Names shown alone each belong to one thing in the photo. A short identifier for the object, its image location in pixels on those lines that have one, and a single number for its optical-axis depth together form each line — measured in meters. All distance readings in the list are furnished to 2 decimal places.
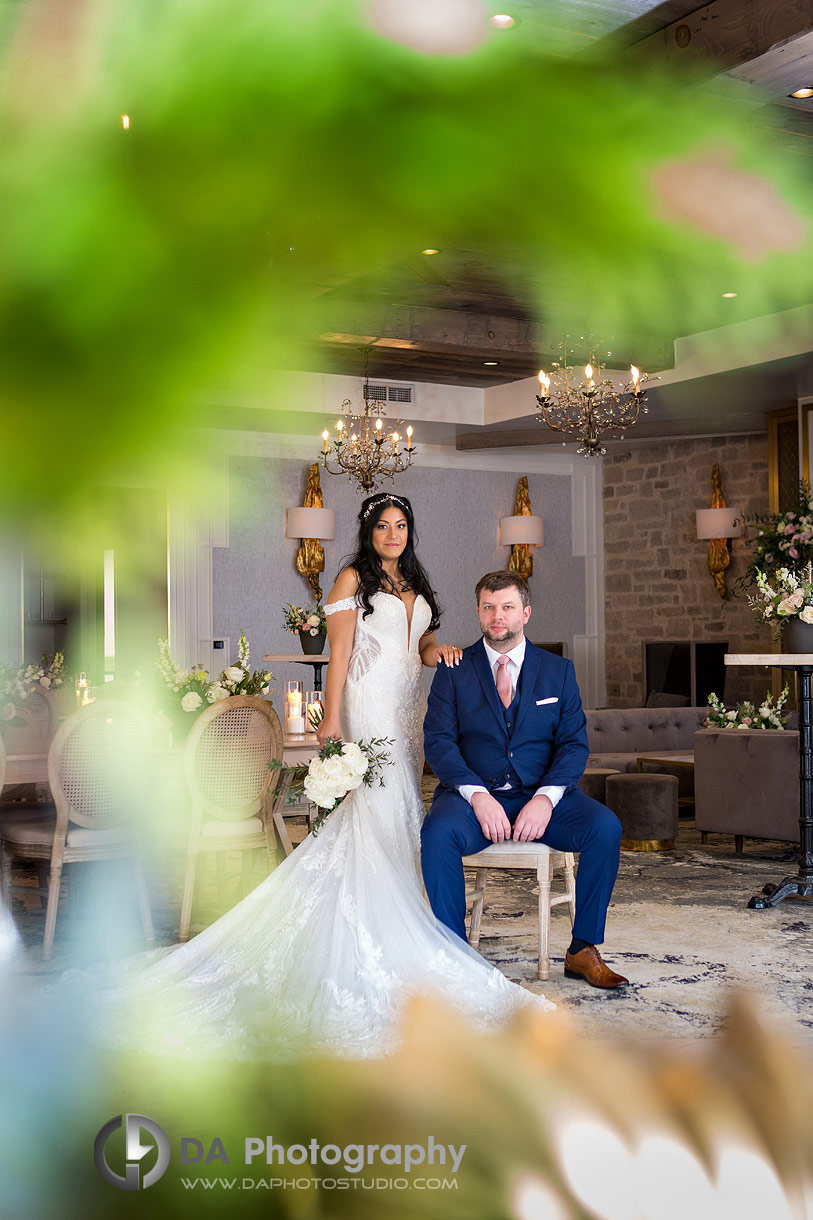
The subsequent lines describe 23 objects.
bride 2.78
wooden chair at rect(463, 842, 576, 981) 3.39
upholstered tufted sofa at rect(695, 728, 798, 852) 5.38
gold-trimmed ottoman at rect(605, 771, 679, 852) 5.89
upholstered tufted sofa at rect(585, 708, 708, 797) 7.33
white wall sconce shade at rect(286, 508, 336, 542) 5.86
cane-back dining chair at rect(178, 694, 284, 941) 3.80
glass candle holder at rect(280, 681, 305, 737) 4.89
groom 3.34
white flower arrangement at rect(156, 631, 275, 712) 4.39
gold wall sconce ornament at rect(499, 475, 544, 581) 9.66
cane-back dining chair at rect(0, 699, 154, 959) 3.64
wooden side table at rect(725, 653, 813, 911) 4.54
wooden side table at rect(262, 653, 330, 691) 5.52
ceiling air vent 7.36
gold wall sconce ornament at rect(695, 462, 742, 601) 8.87
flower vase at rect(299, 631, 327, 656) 5.56
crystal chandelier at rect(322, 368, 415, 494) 6.17
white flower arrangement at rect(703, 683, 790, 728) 5.84
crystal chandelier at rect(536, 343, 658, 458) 5.32
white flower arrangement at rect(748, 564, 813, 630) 4.38
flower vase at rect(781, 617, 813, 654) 4.45
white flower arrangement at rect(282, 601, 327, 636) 5.48
